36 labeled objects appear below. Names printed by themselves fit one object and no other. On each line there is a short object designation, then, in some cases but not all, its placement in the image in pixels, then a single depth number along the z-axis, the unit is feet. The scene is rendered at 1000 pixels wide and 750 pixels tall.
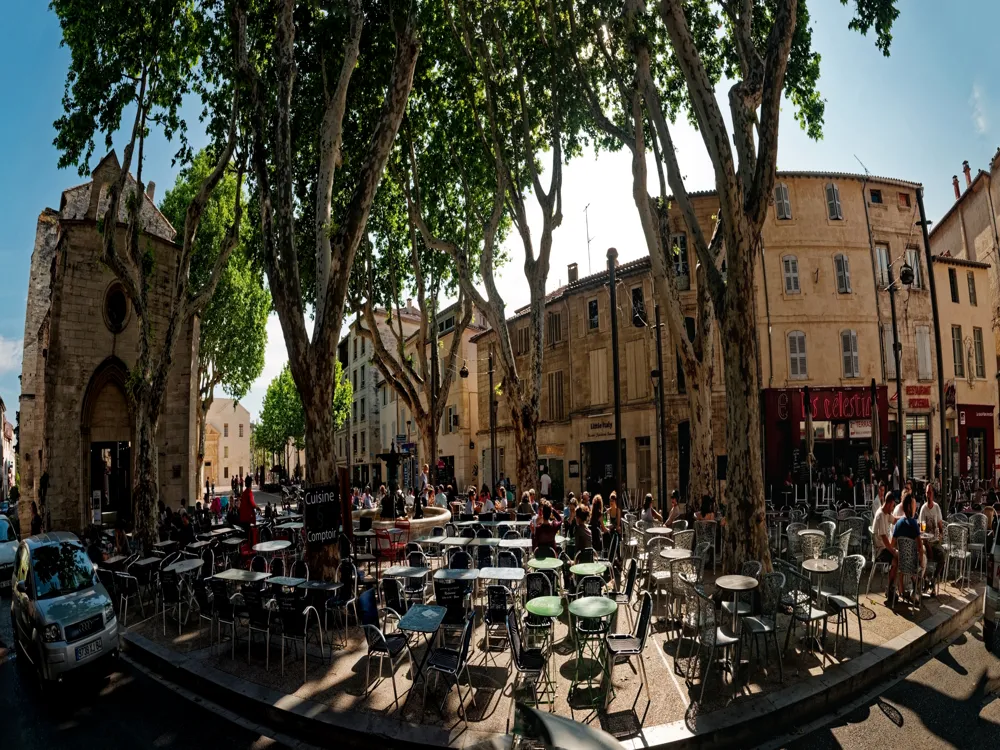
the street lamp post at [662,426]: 64.70
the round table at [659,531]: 36.37
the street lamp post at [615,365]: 43.24
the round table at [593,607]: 20.66
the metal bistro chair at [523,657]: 19.36
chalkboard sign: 32.07
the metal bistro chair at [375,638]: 21.13
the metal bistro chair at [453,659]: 19.44
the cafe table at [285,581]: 26.10
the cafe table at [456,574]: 25.46
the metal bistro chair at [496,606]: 24.00
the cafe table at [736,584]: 21.72
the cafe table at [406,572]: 27.76
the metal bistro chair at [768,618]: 21.47
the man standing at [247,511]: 41.37
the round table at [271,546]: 36.78
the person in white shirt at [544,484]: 66.04
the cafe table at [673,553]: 29.32
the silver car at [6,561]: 46.53
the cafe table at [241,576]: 28.13
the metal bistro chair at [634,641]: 19.90
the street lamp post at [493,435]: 76.38
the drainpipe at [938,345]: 47.98
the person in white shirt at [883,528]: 32.69
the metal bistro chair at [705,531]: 36.99
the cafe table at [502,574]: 25.54
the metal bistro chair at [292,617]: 24.66
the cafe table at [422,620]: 20.85
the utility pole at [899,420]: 71.00
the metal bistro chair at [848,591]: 23.90
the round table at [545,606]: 21.61
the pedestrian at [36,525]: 56.37
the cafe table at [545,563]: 27.86
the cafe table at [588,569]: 27.30
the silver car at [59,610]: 24.18
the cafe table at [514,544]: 34.06
